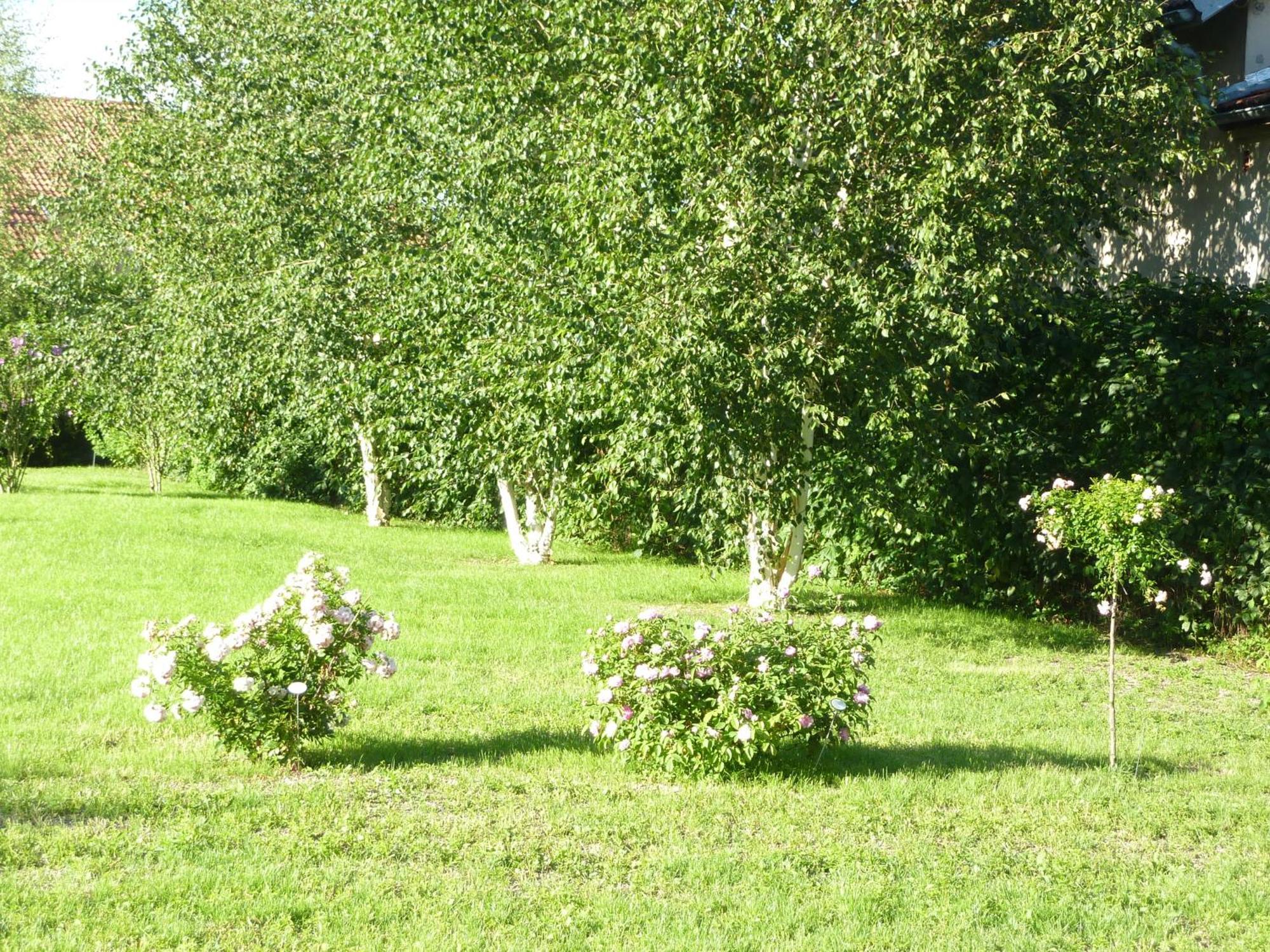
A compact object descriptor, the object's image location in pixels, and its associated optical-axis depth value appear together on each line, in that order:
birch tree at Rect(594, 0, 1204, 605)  8.96
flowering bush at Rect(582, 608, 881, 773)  5.94
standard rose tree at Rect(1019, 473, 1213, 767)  6.34
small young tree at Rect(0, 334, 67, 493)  20.97
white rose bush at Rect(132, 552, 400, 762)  5.82
